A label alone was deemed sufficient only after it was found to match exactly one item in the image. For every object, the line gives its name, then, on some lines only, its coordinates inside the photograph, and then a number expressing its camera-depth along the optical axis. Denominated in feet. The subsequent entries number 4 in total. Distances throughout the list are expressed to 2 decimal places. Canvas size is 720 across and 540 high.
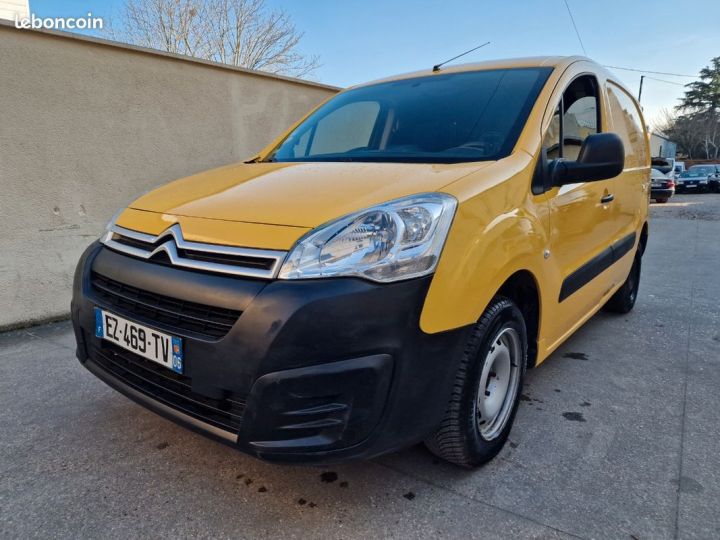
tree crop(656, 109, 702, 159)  167.32
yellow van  4.75
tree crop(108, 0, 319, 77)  47.60
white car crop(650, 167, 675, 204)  56.70
